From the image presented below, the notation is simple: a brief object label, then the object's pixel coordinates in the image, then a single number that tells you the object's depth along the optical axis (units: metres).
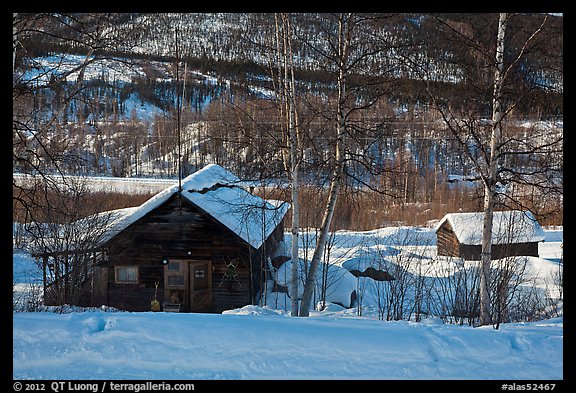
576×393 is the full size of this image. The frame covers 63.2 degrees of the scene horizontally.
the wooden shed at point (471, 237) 24.06
